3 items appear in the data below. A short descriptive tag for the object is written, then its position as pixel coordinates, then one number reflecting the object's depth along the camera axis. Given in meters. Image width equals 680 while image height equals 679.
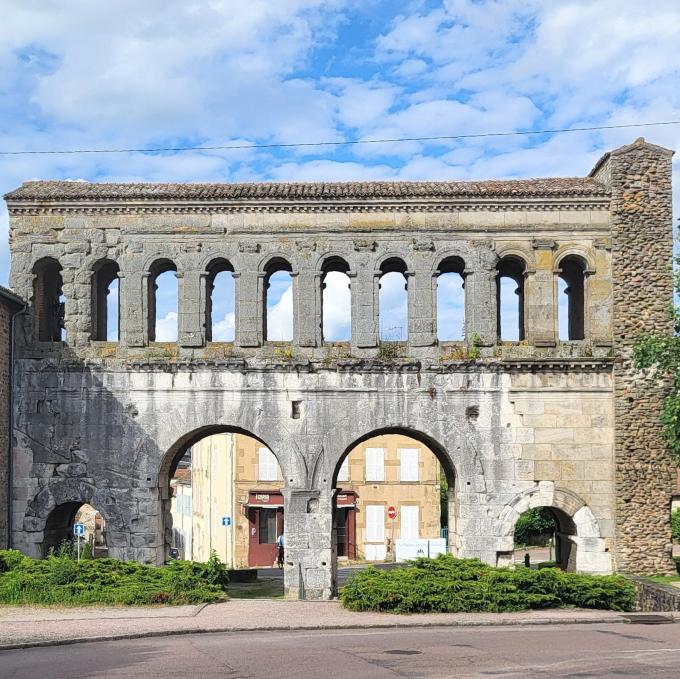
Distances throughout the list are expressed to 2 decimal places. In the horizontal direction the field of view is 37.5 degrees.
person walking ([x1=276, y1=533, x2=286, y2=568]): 34.61
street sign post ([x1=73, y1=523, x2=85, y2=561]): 26.13
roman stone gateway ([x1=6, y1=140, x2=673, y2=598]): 24.33
